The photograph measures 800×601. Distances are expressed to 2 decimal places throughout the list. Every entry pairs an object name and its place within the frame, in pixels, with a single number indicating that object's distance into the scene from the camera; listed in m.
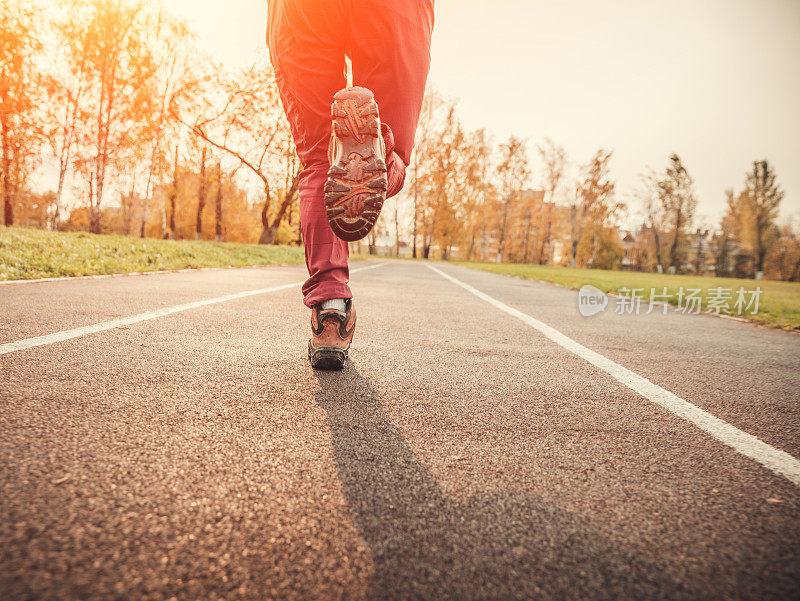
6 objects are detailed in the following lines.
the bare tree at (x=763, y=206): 53.41
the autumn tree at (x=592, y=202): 48.59
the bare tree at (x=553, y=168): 50.51
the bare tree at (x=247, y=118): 27.00
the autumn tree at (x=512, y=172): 50.34
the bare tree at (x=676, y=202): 53.62
